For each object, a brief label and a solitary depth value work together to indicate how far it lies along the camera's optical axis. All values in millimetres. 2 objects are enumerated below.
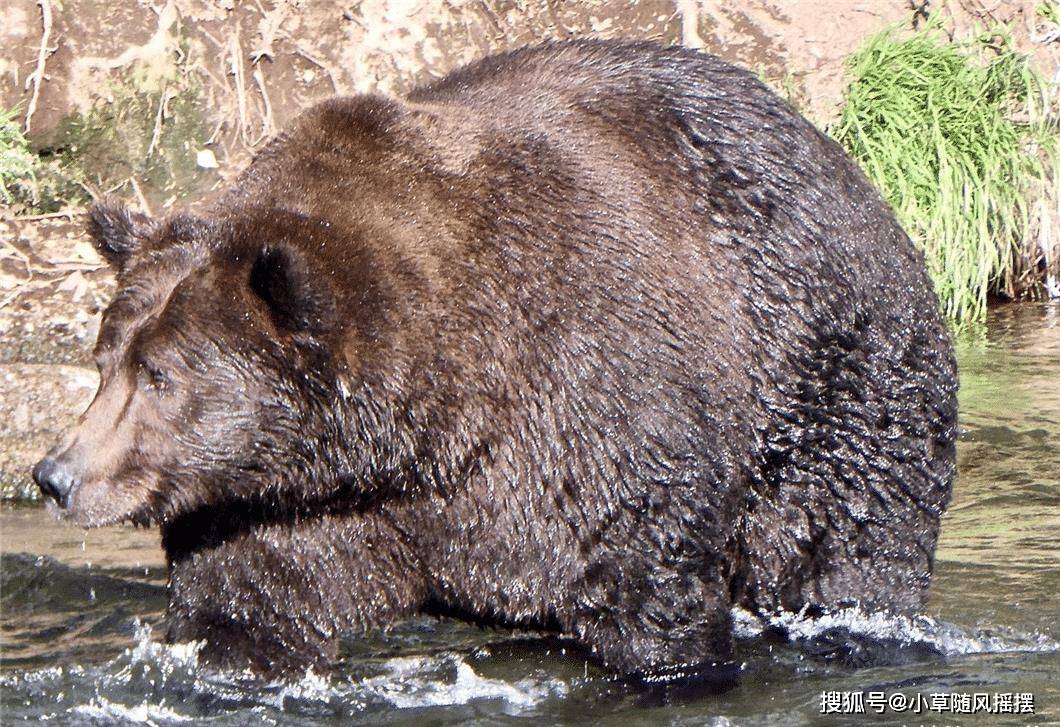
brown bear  10391
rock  16922
